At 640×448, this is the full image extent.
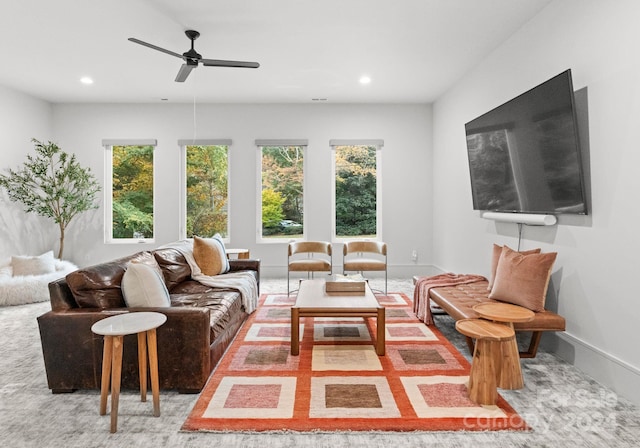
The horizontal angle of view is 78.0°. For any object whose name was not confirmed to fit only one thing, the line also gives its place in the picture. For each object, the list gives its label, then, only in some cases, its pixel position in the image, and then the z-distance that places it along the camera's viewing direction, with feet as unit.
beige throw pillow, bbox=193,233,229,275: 14.47
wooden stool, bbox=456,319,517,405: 7.80
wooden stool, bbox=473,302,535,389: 8.43
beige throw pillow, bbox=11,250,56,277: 17.79
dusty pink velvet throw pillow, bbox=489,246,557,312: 9.94
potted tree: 18.80
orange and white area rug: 7.15
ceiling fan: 12.39
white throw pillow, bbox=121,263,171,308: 8.91
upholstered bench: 9.44
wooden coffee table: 10.36
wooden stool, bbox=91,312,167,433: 6.95
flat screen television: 9.51
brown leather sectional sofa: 8.21
